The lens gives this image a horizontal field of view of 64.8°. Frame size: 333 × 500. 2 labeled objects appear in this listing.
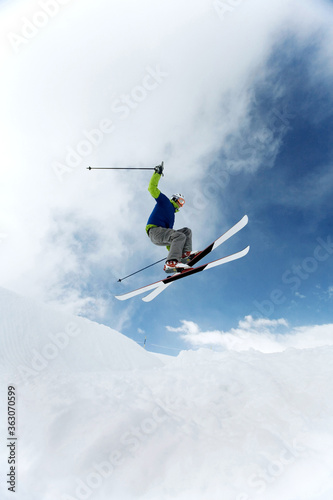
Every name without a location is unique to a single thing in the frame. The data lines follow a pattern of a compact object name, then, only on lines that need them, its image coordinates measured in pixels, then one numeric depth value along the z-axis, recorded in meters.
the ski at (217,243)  7.58
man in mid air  7.52
